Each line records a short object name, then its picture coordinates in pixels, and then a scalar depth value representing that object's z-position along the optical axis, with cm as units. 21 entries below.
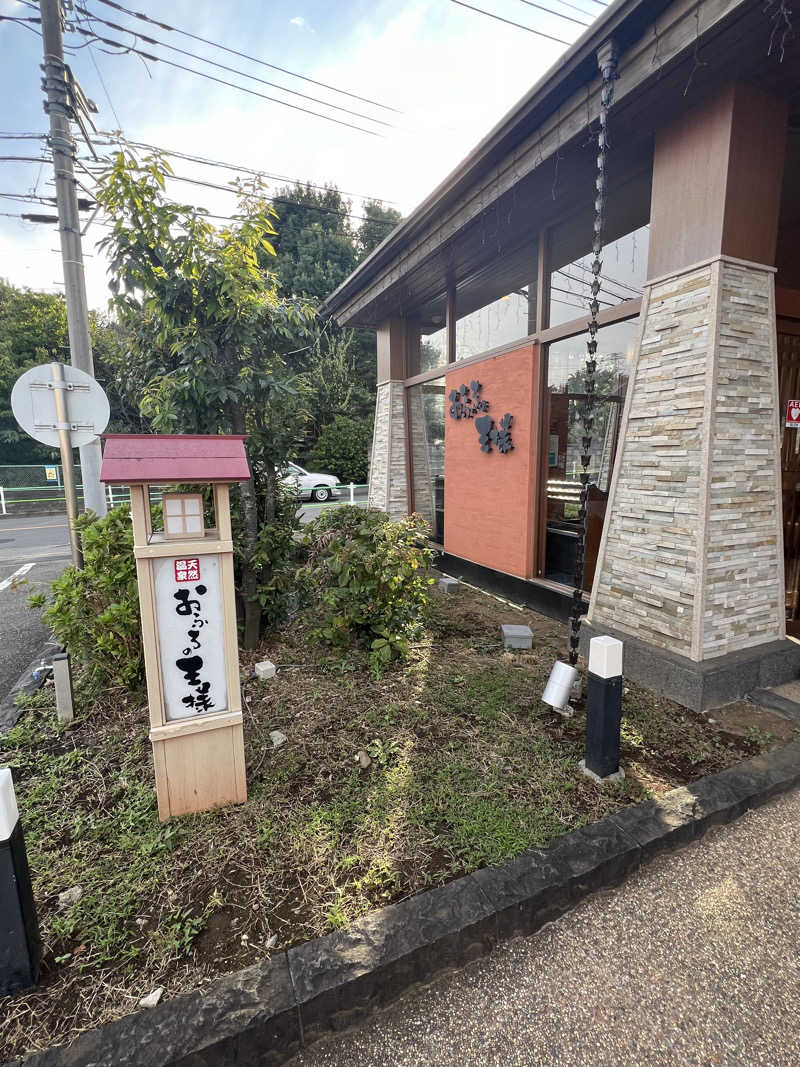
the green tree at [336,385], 1942
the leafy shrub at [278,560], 383
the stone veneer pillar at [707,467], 304
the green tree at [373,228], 2419
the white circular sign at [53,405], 359
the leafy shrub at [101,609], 310
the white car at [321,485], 1605
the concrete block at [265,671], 349
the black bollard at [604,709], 232
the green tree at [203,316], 305
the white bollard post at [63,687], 298
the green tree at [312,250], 2205
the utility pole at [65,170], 442
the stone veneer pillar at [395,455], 765
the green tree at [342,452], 1886
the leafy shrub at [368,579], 351
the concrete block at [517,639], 403
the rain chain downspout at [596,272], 294
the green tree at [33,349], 1927
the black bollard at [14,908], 143
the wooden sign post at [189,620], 203
